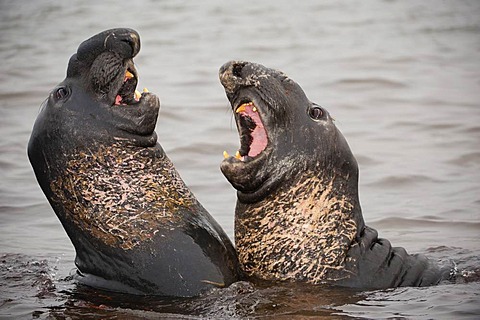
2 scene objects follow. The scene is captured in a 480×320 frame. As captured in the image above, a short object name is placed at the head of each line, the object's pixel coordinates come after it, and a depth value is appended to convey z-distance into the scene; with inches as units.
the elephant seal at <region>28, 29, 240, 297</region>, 629.9
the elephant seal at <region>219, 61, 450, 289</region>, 644.1
